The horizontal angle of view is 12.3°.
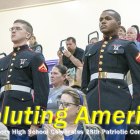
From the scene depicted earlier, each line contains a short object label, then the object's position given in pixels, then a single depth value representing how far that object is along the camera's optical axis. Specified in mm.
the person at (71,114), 3722
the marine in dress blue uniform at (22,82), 4833
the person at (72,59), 7644
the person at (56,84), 6083
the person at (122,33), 7467
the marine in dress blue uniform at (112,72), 4690
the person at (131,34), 7933
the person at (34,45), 8992
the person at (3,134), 3647
